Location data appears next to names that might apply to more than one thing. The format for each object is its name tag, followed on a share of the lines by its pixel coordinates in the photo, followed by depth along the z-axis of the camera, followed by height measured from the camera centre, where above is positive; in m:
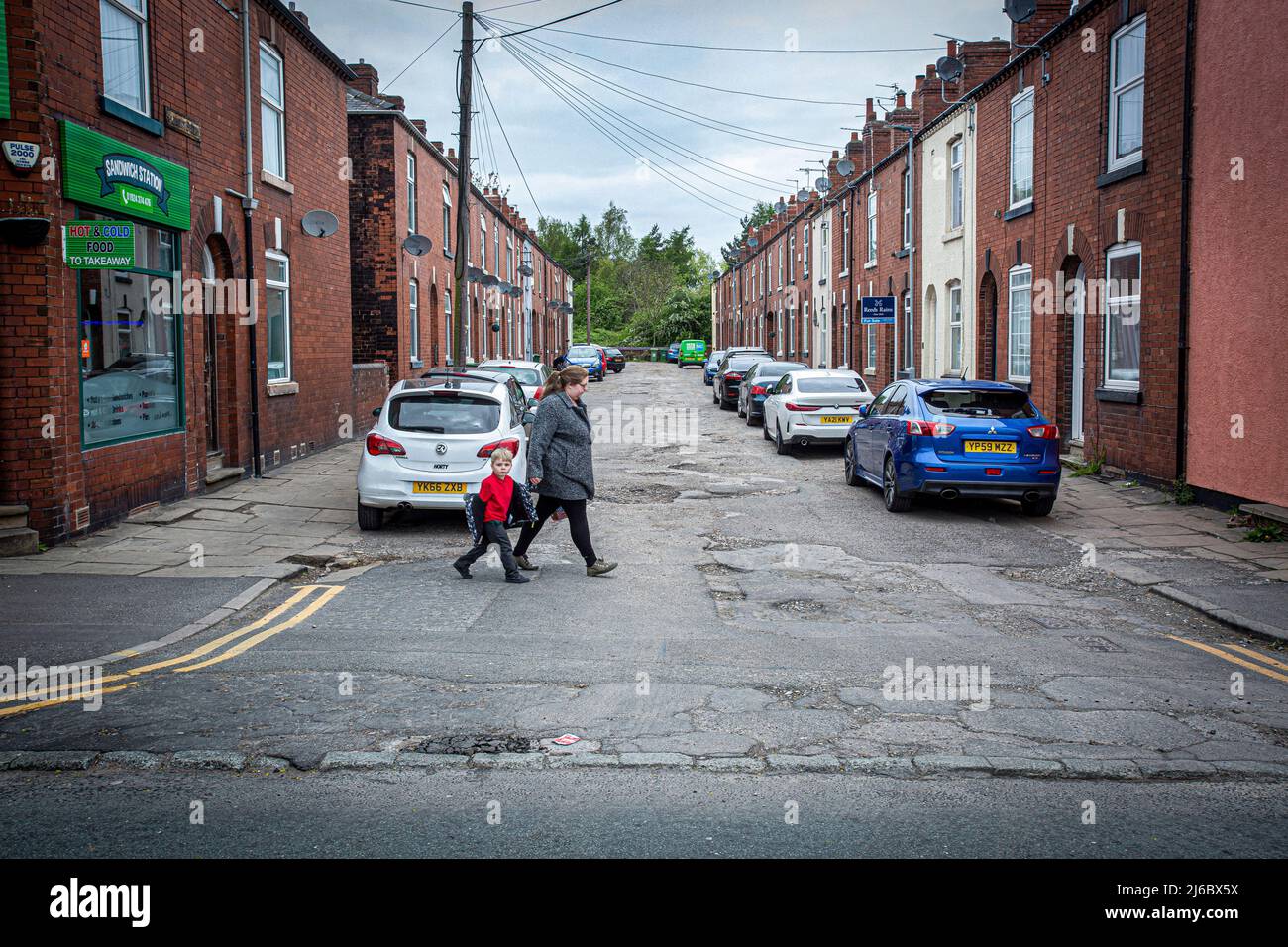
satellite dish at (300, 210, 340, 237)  17.17 +2.79
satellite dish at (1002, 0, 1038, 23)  17.64 +6.36
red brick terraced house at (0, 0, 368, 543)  10.03 +1.75
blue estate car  12.07 -0.61
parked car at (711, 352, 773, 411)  31.09 +0.48
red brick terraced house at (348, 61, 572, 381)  25.48 +4.16
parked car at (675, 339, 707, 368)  67.62 +2.66
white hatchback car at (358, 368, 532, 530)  11.28 -0.55
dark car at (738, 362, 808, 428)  25.11 +0.19
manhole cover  7.19 -1.71
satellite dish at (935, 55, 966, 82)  21.81 +6.64
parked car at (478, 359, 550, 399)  20.95 +0.47
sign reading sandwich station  10.44 +2.34
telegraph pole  19.77 +4.51
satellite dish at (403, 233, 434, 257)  23.95 +3.40
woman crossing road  9.24 -0.53
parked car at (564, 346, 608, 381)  49.92 +1.74
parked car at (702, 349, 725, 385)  42.76 +1.14
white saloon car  18.77 -0.30
